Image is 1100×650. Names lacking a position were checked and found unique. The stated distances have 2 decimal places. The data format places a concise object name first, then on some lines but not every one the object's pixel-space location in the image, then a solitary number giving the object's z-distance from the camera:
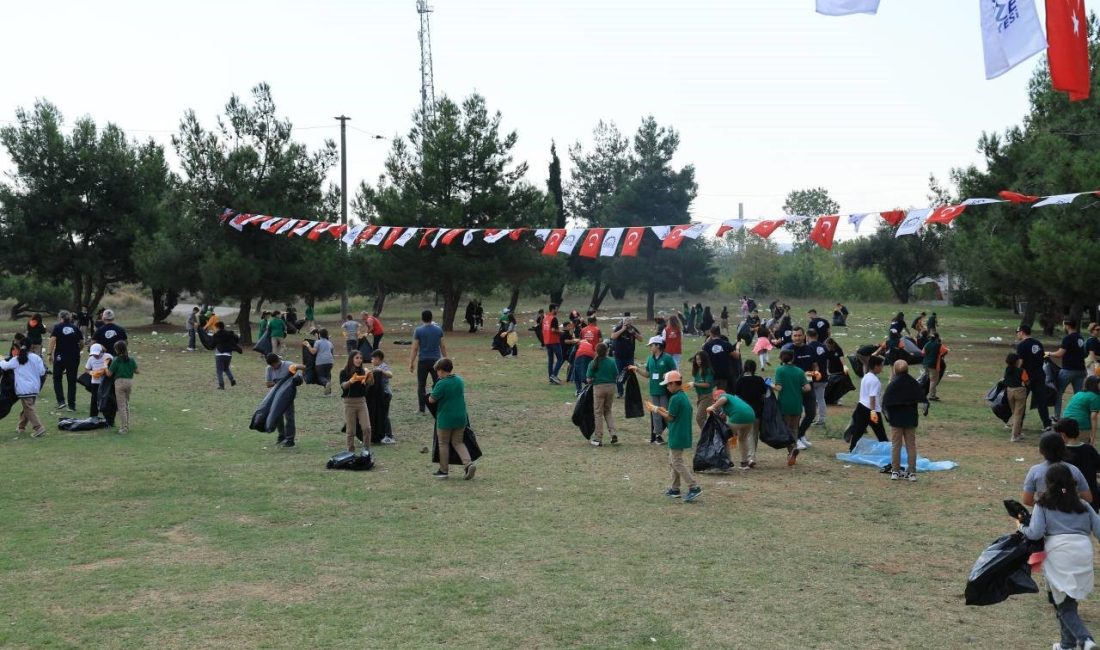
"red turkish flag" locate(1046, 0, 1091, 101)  8.12
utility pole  38.03
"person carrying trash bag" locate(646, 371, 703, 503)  10.94
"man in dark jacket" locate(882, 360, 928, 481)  11.91
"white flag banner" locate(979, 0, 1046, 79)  7.98
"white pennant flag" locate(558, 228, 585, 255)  25.69
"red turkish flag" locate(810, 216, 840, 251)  21.16
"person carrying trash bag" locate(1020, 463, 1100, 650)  6.38
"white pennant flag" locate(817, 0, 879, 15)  8.27
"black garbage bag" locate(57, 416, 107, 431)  16.00
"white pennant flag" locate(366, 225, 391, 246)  30.52
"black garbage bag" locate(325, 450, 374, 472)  12.93
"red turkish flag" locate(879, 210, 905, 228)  20.15
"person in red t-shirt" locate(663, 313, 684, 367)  19.09
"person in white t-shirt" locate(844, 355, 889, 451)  13.30
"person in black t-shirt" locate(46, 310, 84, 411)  18.09
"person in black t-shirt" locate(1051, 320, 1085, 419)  15.80
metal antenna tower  69.19
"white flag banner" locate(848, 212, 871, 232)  21.44
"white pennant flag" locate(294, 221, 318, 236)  32.12
